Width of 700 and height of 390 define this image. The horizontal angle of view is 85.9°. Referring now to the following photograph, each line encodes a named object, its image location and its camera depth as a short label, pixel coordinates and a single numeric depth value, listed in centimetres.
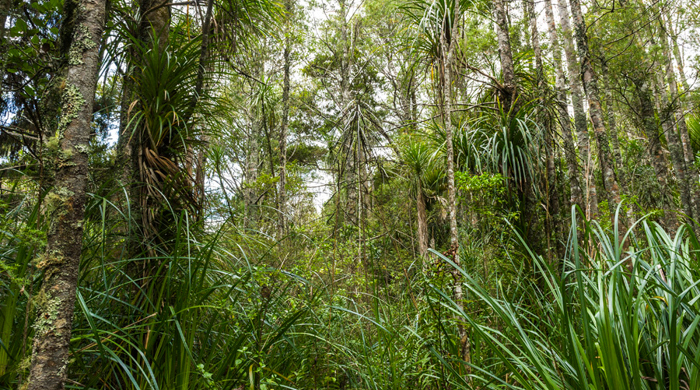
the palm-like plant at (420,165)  449
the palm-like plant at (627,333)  112
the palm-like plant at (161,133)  182
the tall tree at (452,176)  198
